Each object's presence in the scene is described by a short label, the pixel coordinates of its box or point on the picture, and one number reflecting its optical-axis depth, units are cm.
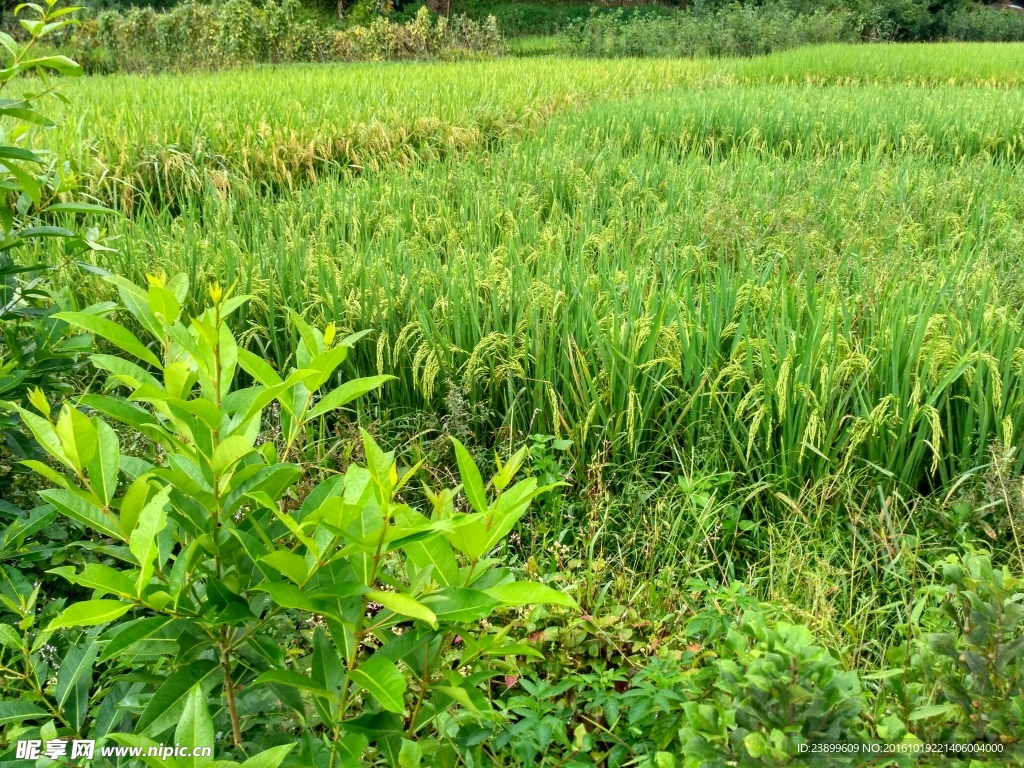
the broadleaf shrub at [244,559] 72
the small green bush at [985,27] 2283
